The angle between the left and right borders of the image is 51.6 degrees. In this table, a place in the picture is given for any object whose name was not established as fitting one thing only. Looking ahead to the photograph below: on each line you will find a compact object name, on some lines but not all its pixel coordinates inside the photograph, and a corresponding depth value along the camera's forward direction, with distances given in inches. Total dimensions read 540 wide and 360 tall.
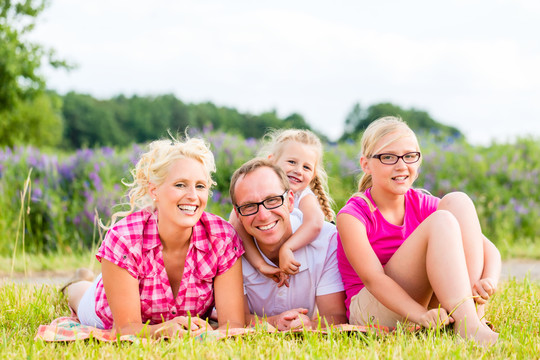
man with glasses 121.6
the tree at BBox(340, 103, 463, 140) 1515.7
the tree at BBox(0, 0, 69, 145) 535.2
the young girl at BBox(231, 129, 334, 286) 122.7
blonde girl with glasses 104.9
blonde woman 110.5
